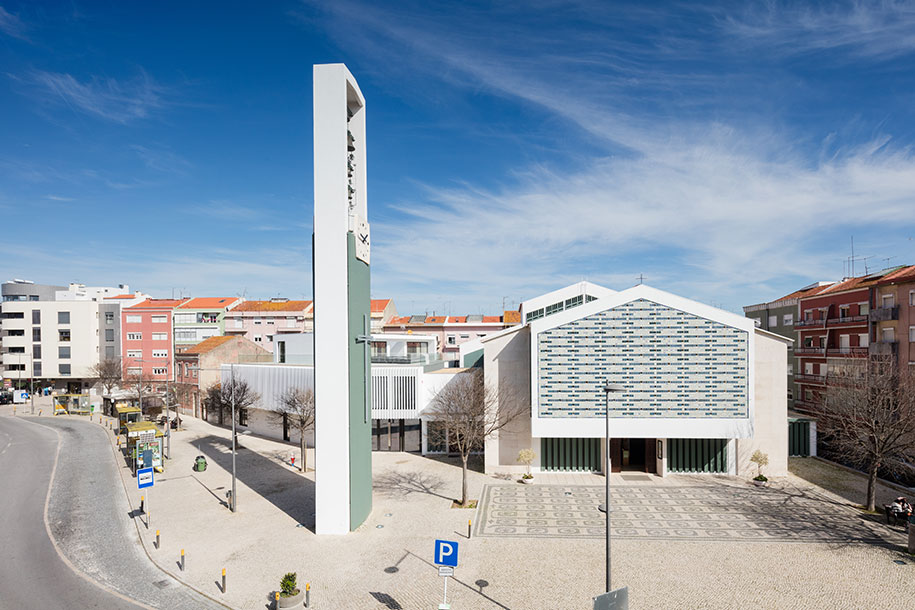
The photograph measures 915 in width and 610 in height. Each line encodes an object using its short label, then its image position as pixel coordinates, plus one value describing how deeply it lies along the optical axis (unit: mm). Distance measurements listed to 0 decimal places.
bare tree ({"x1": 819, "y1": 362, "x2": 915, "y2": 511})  23703
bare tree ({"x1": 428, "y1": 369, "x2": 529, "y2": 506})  27094
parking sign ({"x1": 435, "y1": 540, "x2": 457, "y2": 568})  15242
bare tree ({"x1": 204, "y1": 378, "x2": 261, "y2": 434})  40625
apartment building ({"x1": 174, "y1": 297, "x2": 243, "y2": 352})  65000
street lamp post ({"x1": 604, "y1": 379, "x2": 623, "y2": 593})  15312
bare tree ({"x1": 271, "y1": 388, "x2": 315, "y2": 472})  33466
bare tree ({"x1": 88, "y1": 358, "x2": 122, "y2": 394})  57625
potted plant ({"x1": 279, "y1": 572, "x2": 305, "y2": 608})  15438
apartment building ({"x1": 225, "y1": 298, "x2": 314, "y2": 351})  70688
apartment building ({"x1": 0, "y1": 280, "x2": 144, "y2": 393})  69250
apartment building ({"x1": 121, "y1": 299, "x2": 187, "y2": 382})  64500
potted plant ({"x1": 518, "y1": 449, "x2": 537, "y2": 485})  30312
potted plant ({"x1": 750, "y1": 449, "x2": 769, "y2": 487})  28433
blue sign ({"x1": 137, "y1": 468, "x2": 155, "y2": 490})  23812
